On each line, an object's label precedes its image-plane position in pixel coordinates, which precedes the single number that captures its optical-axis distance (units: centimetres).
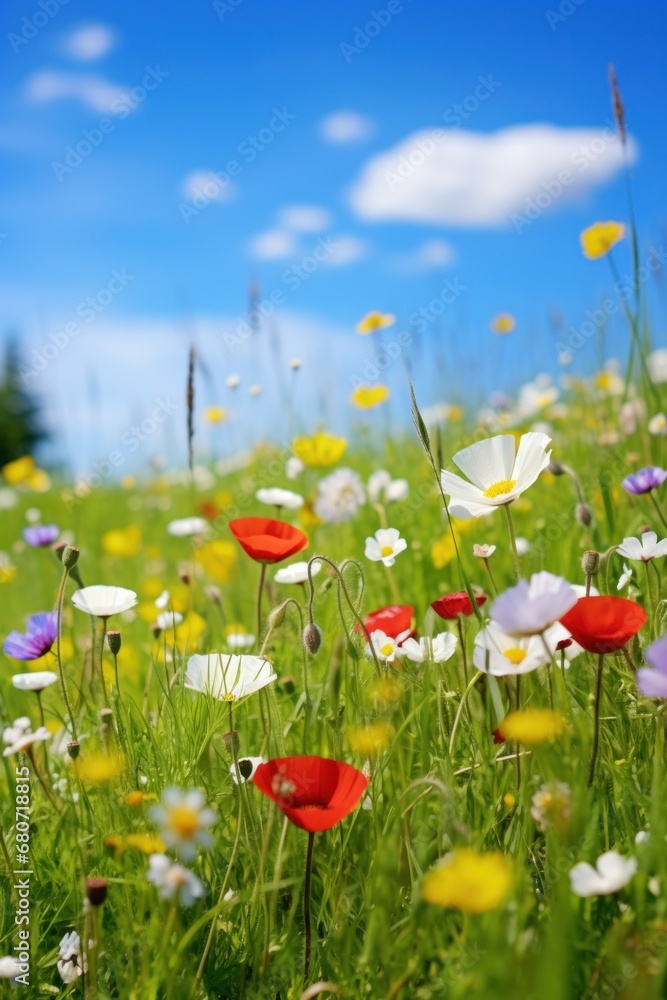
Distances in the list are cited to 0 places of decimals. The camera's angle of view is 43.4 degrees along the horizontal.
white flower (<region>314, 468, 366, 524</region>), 236
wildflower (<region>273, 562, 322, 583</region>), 149
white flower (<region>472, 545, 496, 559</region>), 129
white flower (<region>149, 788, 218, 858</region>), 74
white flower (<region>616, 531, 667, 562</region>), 122
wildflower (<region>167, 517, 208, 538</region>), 228
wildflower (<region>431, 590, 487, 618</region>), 124
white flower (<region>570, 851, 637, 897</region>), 82
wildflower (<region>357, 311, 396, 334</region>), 317
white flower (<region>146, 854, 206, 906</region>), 76
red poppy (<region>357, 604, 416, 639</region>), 136
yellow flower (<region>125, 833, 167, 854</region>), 92
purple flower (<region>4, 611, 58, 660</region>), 142
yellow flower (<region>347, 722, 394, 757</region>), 105
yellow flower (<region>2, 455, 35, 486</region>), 568
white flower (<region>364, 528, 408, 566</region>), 149
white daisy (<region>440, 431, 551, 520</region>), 125
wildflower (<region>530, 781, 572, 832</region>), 82
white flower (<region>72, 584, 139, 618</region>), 130
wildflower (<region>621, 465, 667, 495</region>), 160
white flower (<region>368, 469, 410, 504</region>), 239
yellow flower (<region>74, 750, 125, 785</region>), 106
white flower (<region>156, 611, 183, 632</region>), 160
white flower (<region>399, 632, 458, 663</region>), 124
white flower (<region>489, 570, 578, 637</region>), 84
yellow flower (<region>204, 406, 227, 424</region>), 395
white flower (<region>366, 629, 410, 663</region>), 127
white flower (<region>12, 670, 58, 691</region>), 130
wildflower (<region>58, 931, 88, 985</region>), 105
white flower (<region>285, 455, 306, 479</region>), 267
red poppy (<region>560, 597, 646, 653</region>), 103
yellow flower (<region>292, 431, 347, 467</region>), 256
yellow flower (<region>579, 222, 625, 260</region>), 232
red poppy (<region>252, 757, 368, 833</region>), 95
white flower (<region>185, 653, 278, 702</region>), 116
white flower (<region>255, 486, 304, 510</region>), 197
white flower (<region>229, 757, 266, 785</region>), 111
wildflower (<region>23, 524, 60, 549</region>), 229
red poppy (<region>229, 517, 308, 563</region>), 132
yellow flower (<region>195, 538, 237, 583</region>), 273
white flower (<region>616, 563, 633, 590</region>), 127
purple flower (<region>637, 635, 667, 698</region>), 77
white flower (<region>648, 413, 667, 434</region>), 223
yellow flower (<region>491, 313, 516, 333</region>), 449
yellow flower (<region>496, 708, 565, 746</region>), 80
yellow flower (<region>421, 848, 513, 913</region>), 69
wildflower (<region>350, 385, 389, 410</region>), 297
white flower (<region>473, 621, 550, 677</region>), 103
